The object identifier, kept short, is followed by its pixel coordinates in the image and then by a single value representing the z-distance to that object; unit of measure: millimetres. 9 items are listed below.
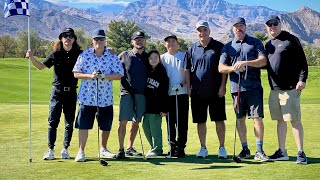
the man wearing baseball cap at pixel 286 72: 8102
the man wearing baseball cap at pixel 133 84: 8945
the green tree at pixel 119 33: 129712
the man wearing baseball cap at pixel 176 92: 9117
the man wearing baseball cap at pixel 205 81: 8773
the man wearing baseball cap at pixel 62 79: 8672
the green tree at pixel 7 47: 100750
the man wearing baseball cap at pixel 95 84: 8383
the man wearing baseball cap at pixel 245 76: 8305
